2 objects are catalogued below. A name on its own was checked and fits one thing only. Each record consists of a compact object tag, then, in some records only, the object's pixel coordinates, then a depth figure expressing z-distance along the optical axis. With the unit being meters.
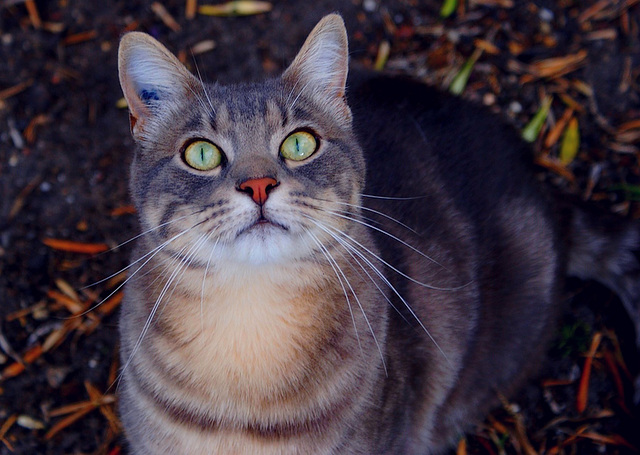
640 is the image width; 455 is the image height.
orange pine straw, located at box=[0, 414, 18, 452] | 2.31
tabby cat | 1.49
